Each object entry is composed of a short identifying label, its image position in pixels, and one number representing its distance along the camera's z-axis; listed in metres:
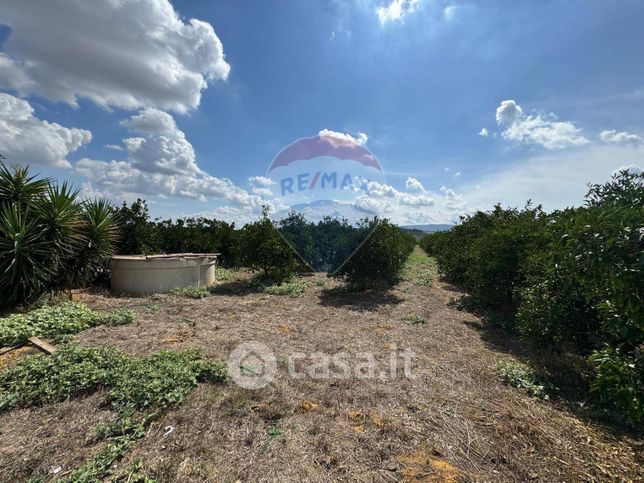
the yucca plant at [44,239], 5.11
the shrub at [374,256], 8.28
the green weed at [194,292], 7.18
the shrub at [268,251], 9.01
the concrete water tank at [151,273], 7.16
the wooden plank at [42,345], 3.55
